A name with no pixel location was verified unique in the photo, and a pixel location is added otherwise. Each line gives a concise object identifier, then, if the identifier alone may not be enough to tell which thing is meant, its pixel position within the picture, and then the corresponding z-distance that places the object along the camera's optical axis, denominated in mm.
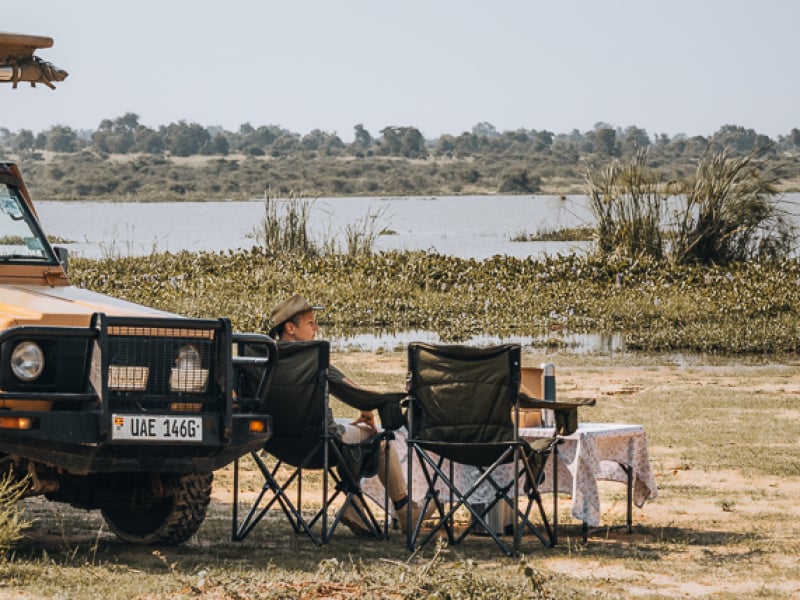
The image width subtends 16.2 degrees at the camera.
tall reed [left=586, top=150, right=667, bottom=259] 47382
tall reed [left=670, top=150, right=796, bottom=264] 46384
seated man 15304
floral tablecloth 14859
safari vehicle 12654
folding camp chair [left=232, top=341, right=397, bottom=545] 14657
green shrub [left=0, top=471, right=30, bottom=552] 12513
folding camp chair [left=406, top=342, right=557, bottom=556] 14198
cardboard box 15735
